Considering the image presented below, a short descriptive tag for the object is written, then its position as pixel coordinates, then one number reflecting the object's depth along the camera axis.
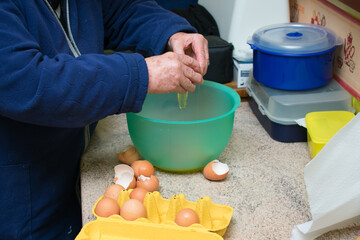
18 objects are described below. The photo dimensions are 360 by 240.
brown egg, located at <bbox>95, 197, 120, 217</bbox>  0.69
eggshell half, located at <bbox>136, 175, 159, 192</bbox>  0.78
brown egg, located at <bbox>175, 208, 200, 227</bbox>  0.66
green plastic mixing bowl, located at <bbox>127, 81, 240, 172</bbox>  0.79
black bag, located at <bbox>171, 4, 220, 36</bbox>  1.42
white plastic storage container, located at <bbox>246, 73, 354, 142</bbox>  0.97
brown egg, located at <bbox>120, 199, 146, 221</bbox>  0.69
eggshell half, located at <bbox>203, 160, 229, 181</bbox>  0.82
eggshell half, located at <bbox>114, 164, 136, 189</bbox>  0.80
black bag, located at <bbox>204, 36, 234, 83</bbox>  1.22
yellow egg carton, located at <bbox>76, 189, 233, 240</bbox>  0.63
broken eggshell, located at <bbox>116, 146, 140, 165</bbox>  0.88
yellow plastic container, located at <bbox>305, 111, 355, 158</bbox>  0.86
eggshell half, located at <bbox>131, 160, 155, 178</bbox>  0.83
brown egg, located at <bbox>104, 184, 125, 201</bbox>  0.75
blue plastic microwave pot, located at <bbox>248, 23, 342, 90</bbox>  0.98
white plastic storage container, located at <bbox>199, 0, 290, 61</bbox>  1.24
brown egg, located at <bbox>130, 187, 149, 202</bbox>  0.74
